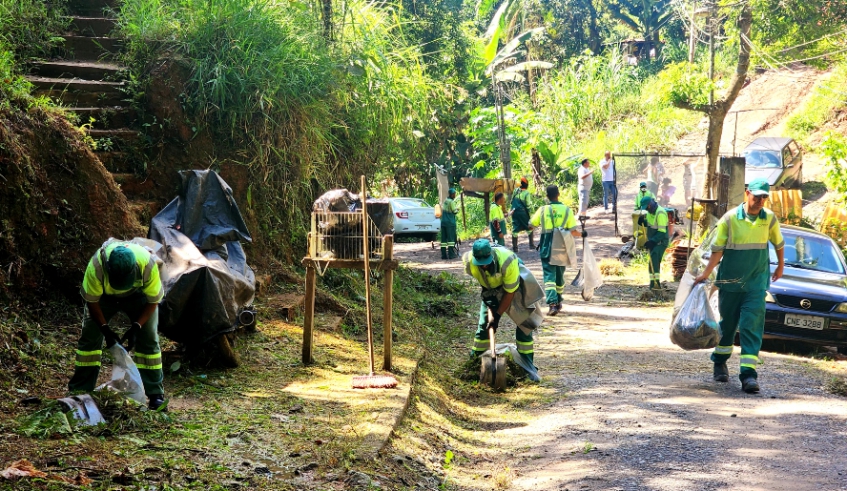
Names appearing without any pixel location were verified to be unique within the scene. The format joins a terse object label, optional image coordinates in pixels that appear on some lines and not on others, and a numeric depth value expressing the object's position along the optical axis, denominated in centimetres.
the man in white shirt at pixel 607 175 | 2666
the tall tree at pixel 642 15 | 4550
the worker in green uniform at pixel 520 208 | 1830
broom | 795
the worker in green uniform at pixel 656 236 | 1484
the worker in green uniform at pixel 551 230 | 1298
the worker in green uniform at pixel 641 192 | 1720
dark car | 1048
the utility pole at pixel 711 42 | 2684
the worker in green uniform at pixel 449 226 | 2072
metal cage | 848
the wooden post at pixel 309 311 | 847
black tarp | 749
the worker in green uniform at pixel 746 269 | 832
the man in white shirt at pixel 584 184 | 2592
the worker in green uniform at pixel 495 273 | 832
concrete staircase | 1035
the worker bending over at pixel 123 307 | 633
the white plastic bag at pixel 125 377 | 635
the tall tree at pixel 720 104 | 2005
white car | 2558
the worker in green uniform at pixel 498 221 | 1731
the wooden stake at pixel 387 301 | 833
